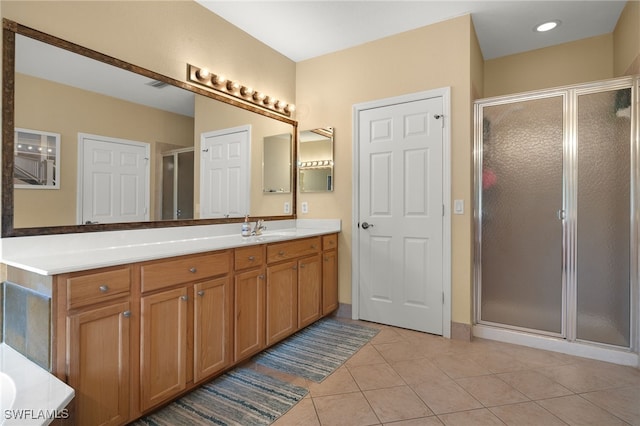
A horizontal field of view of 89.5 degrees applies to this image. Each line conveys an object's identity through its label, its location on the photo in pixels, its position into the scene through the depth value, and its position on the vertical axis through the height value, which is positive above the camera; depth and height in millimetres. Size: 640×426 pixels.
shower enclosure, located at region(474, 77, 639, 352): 2311 +12
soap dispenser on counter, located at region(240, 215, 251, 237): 2666 -132
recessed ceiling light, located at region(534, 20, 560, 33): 2758 +1639
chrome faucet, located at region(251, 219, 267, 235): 2781 -128
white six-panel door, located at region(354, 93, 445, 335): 2789 -11
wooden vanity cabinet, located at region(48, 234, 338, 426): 1355 -587
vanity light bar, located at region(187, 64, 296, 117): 2467 +1071
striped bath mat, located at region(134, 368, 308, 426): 1682 -1074
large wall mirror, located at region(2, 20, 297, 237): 1599 +476
